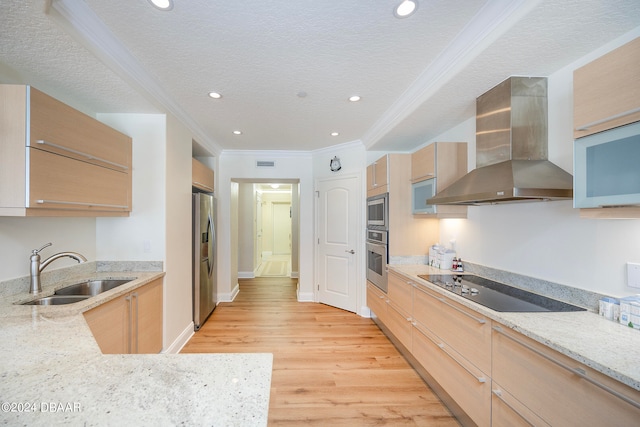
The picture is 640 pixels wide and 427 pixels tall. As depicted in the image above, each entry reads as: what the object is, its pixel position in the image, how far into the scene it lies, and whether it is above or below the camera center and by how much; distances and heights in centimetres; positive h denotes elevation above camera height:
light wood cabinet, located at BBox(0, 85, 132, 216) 144 +36
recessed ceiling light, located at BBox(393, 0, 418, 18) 135 +112
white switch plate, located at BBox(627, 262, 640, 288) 130 -30
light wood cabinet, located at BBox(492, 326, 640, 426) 91 -72
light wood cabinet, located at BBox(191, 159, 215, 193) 323 +52
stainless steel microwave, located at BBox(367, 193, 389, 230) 306 +4
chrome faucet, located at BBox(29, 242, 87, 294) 174 -36
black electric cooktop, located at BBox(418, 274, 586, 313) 158 -55
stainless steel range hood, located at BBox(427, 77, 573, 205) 153 +46
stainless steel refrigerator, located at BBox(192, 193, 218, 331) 319 -55
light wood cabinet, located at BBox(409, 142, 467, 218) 250 +48
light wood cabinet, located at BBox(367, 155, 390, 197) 307 +49
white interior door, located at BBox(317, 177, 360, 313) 384 -40
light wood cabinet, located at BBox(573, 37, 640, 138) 108 +57
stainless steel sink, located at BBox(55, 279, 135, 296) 198 -58
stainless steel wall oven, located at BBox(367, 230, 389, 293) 303 -53
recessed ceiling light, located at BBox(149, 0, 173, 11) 134 +112
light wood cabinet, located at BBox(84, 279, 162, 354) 167 -80
